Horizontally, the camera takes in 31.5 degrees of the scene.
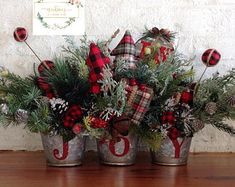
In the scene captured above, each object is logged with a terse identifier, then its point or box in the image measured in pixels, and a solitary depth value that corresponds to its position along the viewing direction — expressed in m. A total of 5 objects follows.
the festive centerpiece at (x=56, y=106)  0.95
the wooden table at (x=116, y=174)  0.86
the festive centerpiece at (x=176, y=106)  0.96
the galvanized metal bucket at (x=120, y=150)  1.00
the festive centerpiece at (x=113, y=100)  0.90
